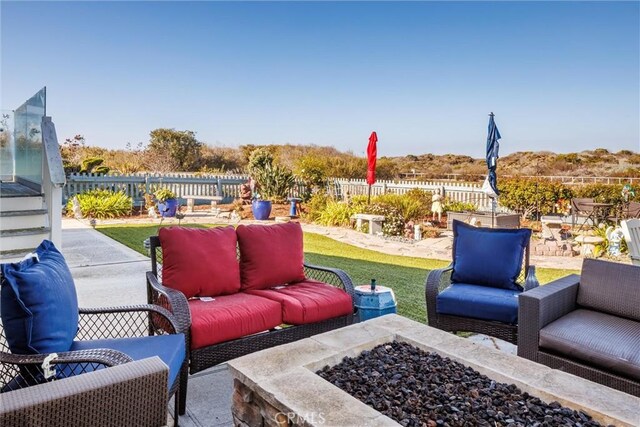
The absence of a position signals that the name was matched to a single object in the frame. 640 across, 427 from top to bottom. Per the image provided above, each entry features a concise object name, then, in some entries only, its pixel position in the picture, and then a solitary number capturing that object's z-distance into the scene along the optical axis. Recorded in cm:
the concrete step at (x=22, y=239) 473
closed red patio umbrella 988
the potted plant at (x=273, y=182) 1248
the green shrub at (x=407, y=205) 982
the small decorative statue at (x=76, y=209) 1069
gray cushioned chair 221
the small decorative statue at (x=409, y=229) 879
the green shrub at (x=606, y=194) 982
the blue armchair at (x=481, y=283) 298
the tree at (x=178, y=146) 1842
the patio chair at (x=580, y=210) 884
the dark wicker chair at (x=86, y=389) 127
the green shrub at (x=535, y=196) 1080
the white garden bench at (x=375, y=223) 893
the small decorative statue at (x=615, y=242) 660
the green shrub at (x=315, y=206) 1102
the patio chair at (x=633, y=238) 394
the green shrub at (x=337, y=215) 1005
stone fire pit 157
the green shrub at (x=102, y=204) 1095
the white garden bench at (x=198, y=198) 1222
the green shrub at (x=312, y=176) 1332
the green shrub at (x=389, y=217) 897
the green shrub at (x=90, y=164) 1373
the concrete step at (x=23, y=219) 473
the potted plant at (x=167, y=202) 1093
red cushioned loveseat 244
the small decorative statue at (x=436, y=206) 1024
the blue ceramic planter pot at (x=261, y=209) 1077
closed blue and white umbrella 727
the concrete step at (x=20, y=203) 494
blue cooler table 308
